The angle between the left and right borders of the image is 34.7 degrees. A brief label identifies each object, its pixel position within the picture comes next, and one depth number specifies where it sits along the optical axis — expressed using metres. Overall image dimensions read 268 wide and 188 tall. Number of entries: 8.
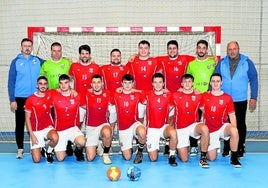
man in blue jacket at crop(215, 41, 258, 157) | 7.06
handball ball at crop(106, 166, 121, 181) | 5.66
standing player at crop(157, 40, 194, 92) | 7.37
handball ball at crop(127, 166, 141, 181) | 5.63
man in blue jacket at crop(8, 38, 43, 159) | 7.23
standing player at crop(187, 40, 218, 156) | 7.20
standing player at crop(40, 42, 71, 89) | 7.29
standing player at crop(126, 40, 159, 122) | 7.32
